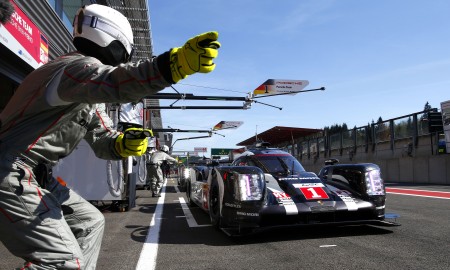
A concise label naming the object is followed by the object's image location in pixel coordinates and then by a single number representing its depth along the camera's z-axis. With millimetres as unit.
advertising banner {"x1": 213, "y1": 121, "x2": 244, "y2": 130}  28716
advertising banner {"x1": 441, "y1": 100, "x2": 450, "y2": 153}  16477
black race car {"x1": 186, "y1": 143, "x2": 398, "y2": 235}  4492
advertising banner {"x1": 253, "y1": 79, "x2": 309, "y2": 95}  18562
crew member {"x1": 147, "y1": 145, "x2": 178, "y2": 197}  11164
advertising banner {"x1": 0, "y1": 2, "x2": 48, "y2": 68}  6055
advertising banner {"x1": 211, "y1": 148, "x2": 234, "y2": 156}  57553
